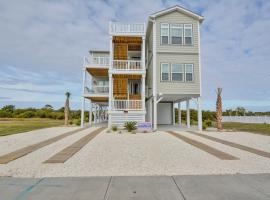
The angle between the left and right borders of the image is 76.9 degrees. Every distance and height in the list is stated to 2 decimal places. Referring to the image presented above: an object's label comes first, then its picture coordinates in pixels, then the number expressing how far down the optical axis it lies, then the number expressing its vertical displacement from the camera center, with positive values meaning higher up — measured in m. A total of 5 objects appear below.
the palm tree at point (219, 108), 15.60 +0.53
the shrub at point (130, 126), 14.23 -1.06
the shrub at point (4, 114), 42.66 -0.47
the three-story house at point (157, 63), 15.08 +4.70
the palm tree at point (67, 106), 20.24 +0.74
